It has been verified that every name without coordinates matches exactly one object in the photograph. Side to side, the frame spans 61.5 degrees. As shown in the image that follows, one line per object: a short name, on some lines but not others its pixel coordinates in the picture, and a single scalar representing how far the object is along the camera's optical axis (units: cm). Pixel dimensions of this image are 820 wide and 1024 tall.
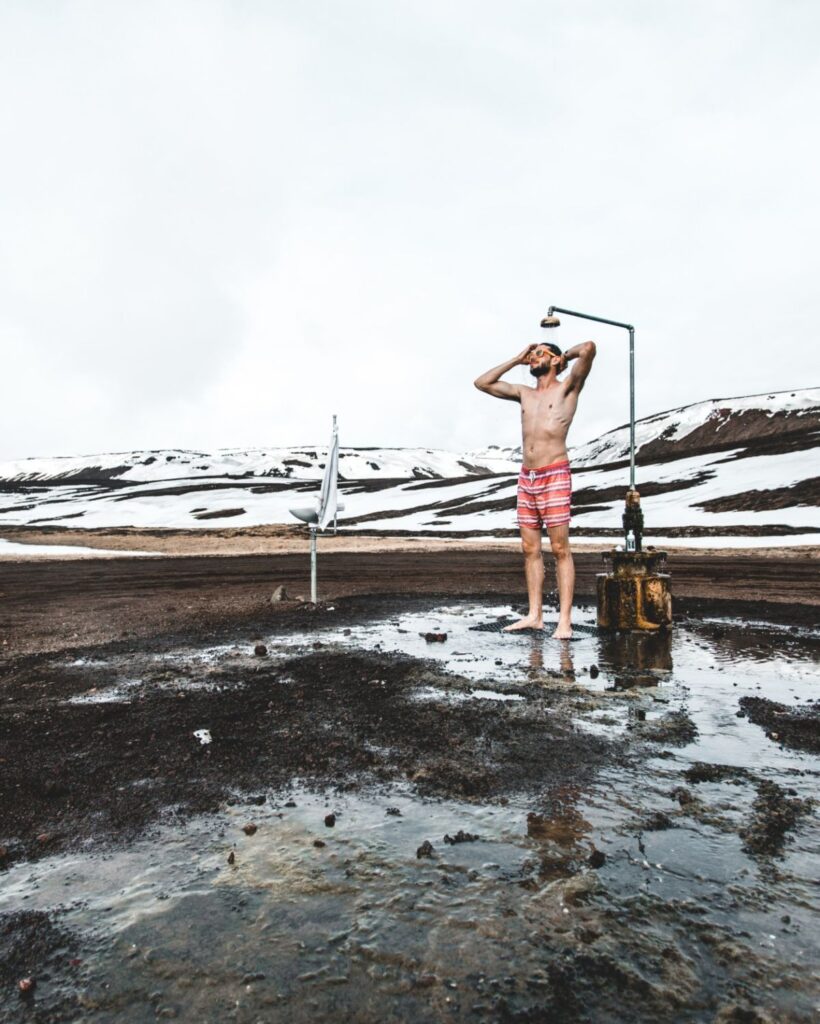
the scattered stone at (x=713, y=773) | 353
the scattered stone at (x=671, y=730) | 419
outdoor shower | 825
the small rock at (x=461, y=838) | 290
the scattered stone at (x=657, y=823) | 299
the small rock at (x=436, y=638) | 788
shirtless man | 814
